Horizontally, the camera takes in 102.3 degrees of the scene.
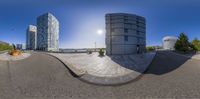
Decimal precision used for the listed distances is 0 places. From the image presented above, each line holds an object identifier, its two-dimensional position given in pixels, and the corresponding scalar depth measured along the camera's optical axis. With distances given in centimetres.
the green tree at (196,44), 1904
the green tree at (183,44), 1806
